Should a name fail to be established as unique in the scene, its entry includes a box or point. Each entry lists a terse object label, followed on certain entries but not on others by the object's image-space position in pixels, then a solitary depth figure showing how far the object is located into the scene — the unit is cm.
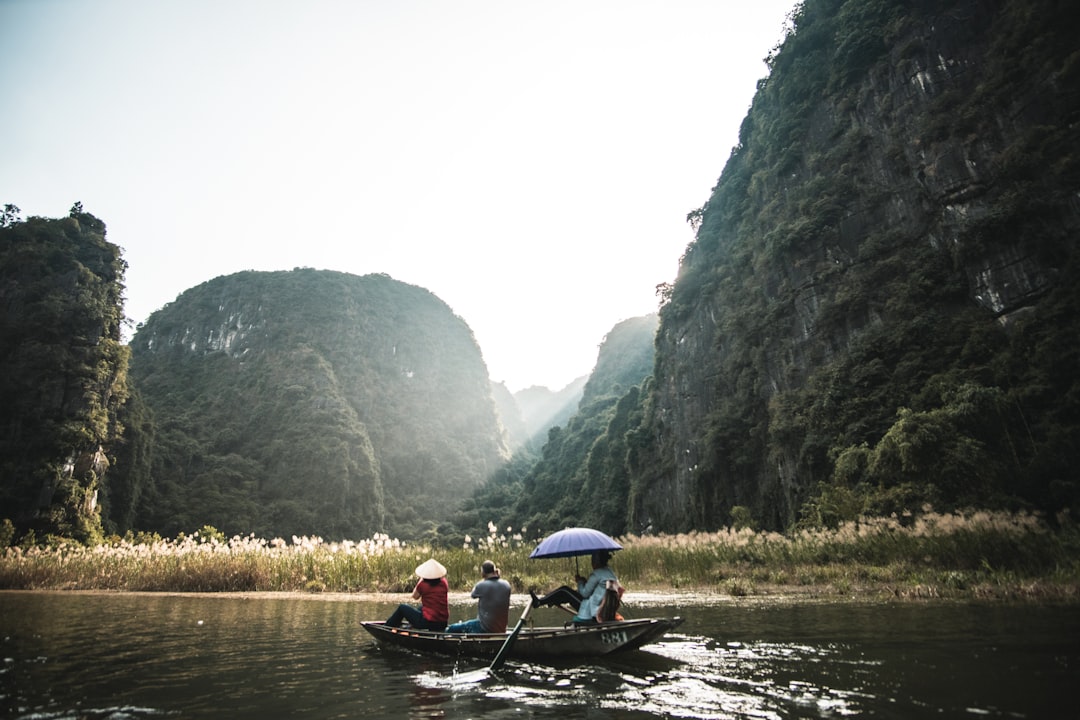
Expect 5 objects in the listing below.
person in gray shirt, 840
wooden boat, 708
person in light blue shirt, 793
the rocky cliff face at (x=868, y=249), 2417
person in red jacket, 895
